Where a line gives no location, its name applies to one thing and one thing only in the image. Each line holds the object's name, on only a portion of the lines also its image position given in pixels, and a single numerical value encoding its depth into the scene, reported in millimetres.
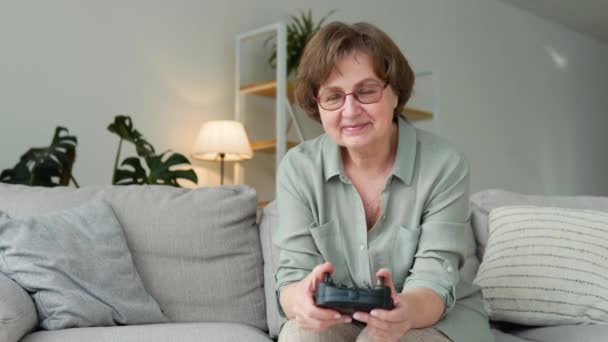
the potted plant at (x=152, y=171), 2656
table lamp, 3422
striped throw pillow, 1650
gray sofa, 1762
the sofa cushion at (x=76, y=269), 1563
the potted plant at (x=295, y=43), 3793
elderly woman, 1269
